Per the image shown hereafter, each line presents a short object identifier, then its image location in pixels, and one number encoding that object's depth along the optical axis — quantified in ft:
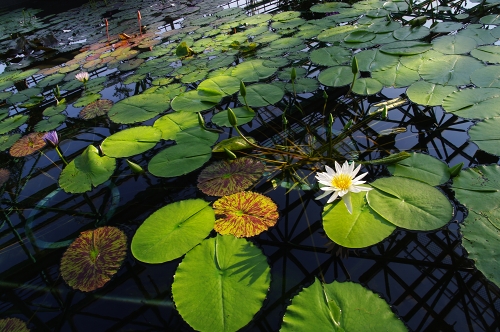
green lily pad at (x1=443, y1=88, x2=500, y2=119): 6.64
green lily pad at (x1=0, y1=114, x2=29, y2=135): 10.04
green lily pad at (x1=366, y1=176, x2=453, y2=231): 4.63
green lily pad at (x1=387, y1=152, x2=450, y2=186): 5.30
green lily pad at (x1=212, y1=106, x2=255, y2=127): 7.94
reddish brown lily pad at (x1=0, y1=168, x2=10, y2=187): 8.03
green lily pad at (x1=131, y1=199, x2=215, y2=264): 4.85
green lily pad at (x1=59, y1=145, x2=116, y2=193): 6.79
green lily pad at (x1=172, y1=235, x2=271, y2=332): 3.83
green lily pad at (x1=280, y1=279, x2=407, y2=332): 3.46
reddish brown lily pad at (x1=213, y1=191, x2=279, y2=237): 5.03
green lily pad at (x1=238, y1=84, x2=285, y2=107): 8.45
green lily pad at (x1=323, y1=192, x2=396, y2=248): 4.52
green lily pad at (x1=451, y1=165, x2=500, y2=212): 4.78
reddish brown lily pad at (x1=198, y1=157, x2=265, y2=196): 5.94
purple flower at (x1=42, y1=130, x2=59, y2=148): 7.14
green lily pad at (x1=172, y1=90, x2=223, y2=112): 8.81
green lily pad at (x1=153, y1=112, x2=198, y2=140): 7.91
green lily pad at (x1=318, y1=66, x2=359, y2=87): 8.71
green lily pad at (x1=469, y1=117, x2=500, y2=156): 5.82
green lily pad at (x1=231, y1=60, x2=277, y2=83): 9.85
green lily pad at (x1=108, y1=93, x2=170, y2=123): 9.01
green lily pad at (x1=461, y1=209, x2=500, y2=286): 3.96
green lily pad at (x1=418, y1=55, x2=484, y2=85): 7.84
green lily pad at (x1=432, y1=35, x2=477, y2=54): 9.15
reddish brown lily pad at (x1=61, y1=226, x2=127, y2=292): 4.87
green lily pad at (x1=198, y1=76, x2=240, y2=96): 9.16
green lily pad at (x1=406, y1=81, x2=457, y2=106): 7.35
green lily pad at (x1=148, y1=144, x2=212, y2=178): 6.60
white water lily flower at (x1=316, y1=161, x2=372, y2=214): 4.55
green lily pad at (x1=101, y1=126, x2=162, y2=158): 7.50
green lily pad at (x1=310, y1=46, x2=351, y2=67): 9.96
